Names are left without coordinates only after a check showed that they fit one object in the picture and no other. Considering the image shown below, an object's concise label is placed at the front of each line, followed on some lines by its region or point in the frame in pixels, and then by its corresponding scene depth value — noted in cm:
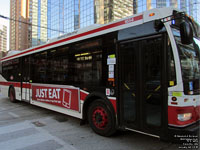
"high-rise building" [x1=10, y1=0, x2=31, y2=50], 9656
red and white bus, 293
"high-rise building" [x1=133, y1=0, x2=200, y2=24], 2693
